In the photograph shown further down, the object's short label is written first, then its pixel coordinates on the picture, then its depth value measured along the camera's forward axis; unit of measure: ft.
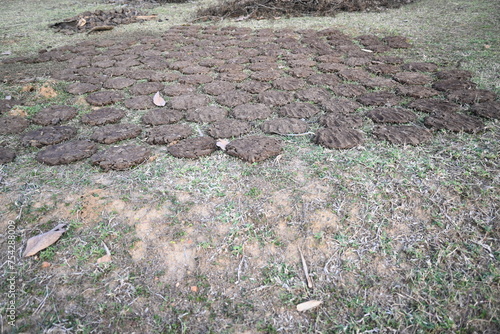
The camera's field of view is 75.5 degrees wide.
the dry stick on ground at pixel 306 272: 4.99
